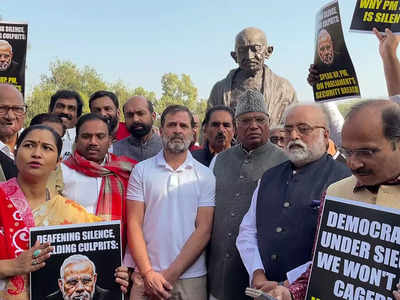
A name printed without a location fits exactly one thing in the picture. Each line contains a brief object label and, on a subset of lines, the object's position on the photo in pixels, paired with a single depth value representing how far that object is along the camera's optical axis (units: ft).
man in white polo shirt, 12.48
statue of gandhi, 20.45
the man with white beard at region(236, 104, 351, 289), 10.71
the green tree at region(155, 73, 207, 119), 172.55
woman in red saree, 9.54
